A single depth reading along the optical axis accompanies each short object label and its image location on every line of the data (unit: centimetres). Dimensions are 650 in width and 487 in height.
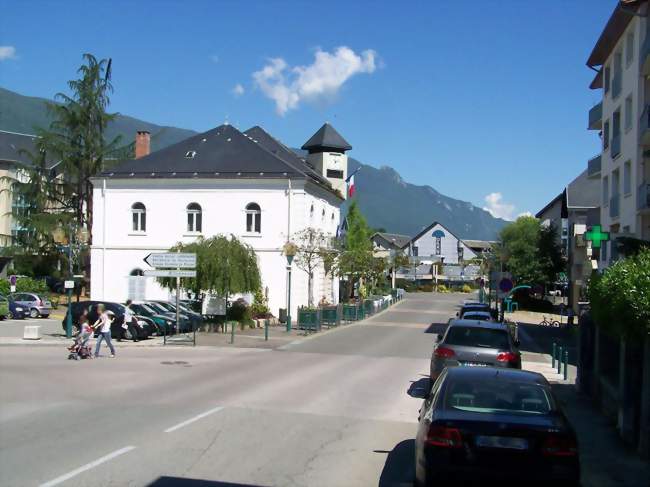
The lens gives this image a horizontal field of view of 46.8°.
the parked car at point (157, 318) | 3228
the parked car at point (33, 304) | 4382
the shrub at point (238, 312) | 3587
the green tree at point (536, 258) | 6794
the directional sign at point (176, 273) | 2932
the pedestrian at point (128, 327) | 2959
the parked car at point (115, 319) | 2983
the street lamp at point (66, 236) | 4895
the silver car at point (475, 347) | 1481
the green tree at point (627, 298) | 930
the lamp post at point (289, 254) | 3741
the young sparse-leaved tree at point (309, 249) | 4394
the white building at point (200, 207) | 4603
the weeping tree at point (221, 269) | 3359
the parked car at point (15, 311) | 4303
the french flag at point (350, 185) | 6324
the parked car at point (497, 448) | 690
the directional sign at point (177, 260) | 2989
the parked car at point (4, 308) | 4094
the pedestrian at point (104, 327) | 2297
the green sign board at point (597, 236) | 1845
